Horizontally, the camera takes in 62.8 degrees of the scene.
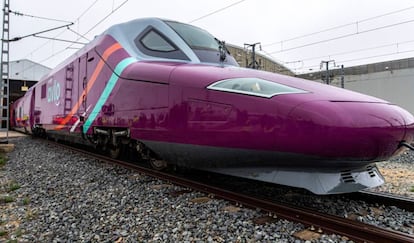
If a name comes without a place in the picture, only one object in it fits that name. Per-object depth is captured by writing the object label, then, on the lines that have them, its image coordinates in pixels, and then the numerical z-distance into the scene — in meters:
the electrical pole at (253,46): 21.67
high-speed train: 2.95
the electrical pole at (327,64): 23.82
